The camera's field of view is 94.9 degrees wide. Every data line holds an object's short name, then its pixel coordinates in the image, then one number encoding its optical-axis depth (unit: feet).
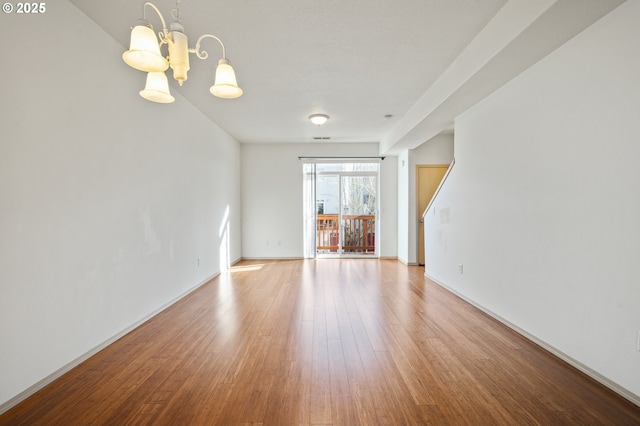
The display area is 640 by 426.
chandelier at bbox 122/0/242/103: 4.33
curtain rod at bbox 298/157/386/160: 21.47
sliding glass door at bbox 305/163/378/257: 22.04
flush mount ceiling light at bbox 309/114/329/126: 14.52
